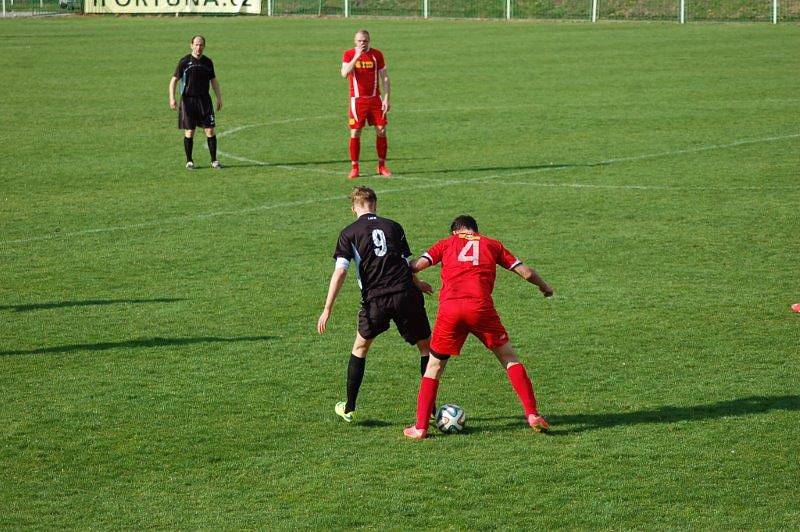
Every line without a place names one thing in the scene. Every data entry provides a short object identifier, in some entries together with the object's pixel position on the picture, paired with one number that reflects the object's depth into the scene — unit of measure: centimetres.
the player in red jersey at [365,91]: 4187
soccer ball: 1955
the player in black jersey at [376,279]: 1984
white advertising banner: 13125
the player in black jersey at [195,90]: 4381
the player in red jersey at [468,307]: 1905
